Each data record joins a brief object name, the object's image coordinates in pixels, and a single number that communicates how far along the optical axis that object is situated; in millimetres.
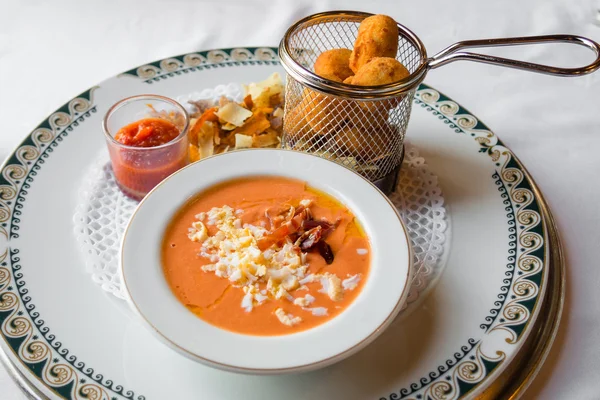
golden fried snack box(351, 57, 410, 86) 525
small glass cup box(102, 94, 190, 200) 555
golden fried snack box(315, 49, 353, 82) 557
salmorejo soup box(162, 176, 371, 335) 456
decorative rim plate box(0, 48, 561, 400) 463
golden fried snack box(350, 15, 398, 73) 547
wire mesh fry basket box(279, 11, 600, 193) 523
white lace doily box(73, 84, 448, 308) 518
